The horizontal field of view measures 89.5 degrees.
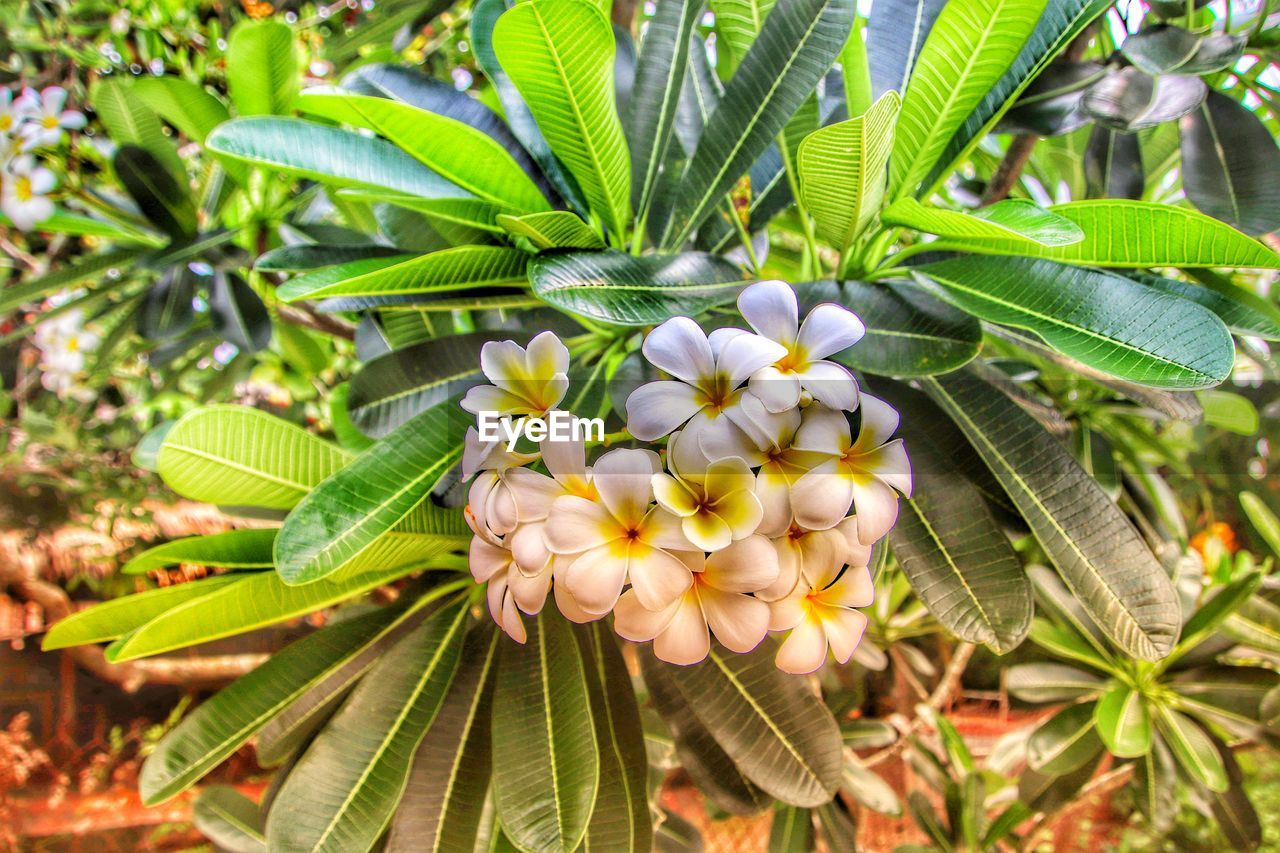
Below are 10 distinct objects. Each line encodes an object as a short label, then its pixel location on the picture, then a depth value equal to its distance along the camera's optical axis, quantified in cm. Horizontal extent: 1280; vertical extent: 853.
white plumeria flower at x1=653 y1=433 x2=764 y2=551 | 28
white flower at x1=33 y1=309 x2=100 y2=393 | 110
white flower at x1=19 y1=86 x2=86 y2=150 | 70
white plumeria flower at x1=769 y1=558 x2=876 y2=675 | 31
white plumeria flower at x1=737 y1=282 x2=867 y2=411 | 28
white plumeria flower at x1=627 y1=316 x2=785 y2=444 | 28
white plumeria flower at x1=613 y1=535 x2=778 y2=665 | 28
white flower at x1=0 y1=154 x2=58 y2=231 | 68
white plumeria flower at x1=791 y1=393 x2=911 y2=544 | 28
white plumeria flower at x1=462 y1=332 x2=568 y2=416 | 32
